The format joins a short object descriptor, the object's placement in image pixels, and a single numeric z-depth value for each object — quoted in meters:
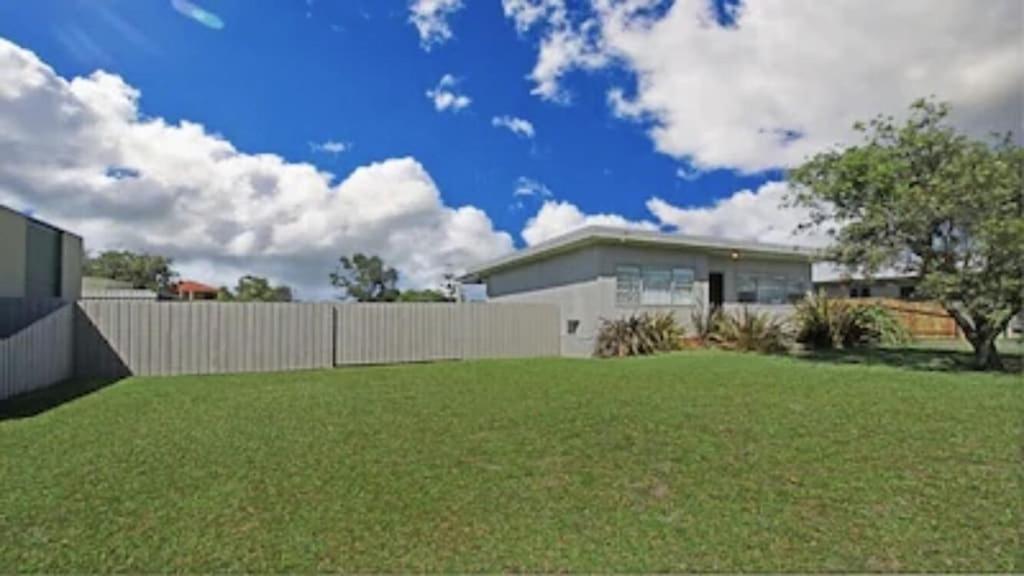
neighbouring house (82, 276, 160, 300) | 21.43
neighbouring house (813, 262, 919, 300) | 27.66
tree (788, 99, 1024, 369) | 10.41
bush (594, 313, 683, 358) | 15.09
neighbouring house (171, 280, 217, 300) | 33.16
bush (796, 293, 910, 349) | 16.20
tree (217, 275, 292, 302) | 32.95
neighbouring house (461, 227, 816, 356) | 16.08
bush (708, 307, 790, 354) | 15.05
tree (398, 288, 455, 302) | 31.84
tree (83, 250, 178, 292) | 39.29
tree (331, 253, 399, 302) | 41.97
